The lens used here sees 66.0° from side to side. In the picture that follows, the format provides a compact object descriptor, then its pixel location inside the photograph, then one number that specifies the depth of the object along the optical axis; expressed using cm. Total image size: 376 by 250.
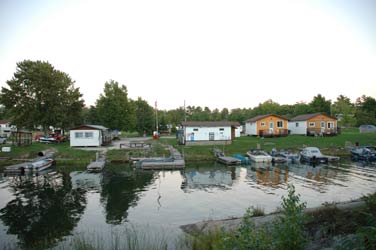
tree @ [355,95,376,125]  8188
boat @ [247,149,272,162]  3789
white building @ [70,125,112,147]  4538
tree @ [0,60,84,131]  4978
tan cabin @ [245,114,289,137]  5653
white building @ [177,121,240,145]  4731
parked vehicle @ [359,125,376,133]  6760
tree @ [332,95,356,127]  9262
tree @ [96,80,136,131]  6191
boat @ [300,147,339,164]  3791
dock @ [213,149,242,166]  3647
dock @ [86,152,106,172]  3275
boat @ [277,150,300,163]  3854
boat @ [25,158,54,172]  3288
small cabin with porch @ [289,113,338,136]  5824
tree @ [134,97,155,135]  7594
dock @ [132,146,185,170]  3472
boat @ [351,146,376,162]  3888
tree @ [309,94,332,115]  8390
